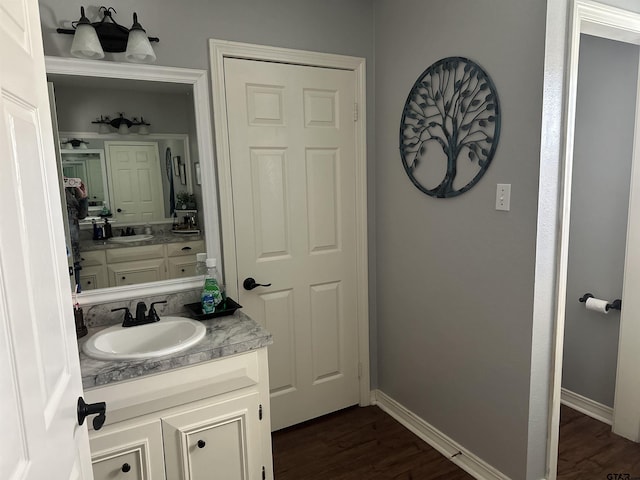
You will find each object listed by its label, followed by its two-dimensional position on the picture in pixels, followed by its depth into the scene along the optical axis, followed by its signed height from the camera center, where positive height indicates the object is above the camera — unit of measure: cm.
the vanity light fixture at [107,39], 166 +61
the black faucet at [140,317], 181 -53
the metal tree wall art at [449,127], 182 +25
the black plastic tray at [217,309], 188 -54
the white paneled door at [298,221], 219 -19
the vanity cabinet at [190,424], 143 -82
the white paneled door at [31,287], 63 -16
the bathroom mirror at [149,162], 181 +14
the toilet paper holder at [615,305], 229 -68
